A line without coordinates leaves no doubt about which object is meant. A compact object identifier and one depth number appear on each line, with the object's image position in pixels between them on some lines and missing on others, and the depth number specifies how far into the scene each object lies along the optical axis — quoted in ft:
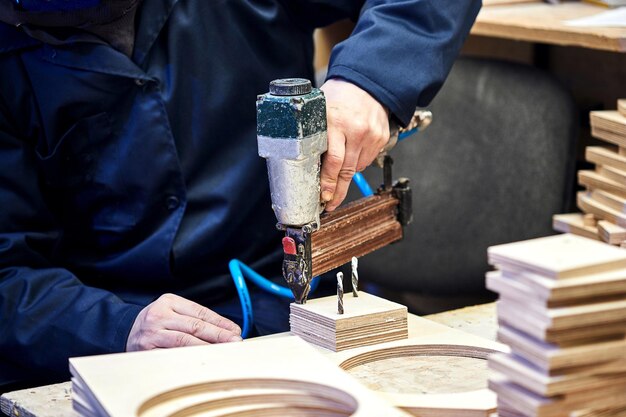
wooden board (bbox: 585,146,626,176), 5.84
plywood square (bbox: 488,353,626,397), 4.13
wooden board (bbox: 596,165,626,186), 5.83
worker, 5.58
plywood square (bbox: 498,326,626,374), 4.12
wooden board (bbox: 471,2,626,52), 6.63
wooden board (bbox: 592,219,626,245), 5.71
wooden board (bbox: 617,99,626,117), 5.93
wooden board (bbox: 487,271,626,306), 4.10
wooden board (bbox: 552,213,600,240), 5.99
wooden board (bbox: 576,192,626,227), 5.76
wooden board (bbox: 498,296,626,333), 4.10
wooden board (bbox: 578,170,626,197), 5.86
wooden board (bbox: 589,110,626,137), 5.86
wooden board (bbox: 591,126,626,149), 5.86
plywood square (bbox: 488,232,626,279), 4.10
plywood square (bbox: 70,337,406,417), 4.46
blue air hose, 5.62
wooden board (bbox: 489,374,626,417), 4.15
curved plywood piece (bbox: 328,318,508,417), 4.73
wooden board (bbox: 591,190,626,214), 5.80
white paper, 6.83
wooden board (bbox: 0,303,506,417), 4.87
